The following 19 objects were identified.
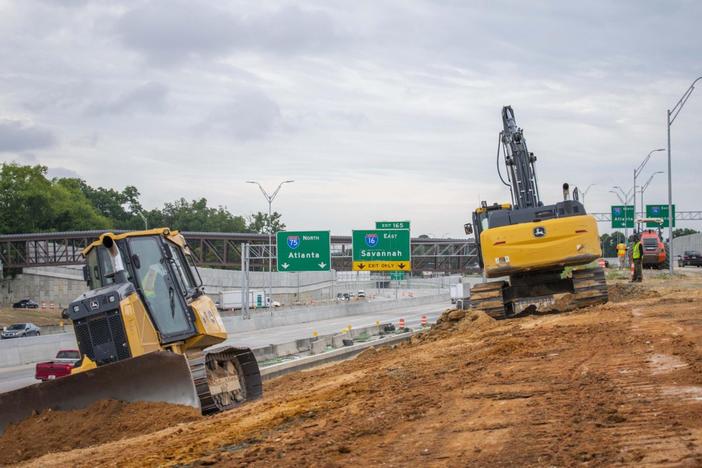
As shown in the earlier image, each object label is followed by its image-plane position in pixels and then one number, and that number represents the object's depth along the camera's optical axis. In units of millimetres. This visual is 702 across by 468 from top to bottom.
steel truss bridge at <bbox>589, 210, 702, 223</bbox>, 109688
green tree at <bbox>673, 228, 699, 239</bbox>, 188000
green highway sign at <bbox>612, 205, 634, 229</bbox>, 97181
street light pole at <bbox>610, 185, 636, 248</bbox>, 87938
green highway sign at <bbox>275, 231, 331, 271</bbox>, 61044
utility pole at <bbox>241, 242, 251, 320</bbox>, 56562
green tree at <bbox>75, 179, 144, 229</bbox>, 146375
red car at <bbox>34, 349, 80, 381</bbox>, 25953
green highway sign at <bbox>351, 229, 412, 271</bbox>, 67375
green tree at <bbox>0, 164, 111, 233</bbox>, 114250
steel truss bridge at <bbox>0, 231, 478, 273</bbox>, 85750
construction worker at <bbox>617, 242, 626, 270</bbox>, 67912
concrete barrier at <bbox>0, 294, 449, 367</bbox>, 27703
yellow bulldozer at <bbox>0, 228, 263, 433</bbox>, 12188
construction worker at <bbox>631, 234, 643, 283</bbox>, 37500
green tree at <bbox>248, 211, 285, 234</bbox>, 158875
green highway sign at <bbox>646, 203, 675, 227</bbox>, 100938
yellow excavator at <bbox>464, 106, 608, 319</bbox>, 22484
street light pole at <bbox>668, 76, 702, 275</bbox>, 50469
